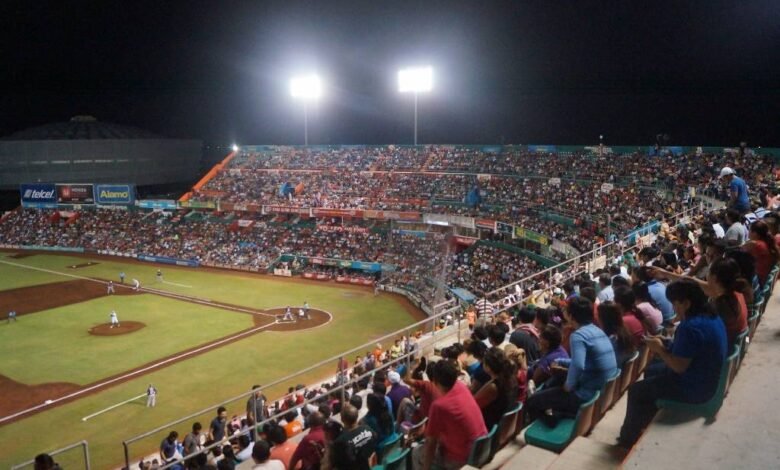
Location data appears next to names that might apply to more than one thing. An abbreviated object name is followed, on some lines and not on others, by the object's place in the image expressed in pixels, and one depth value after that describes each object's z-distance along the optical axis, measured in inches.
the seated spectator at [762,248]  264.5
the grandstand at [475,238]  198.4
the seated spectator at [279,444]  234.8
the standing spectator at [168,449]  450.4
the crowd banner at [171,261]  1808.6
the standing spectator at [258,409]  310.8
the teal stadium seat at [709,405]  164.6
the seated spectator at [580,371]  190.5
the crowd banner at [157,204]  2178.9
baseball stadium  185.9
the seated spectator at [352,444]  185.2
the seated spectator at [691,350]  163.2
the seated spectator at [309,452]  219.8
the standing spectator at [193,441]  431.3
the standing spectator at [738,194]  456.1
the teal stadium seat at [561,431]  183.2
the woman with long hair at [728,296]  183.5
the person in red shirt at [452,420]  173.9
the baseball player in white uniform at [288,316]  1180.5
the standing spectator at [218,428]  441.3
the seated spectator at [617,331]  207.2
